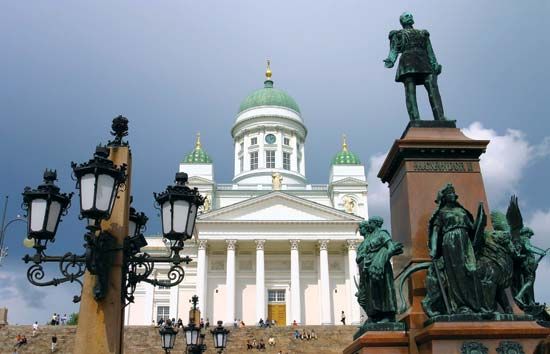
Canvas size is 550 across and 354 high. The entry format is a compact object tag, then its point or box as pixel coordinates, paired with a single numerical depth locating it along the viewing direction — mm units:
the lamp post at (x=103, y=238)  5371
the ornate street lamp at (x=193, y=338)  14188
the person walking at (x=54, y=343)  32488
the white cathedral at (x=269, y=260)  51719
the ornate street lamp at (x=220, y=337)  14773
